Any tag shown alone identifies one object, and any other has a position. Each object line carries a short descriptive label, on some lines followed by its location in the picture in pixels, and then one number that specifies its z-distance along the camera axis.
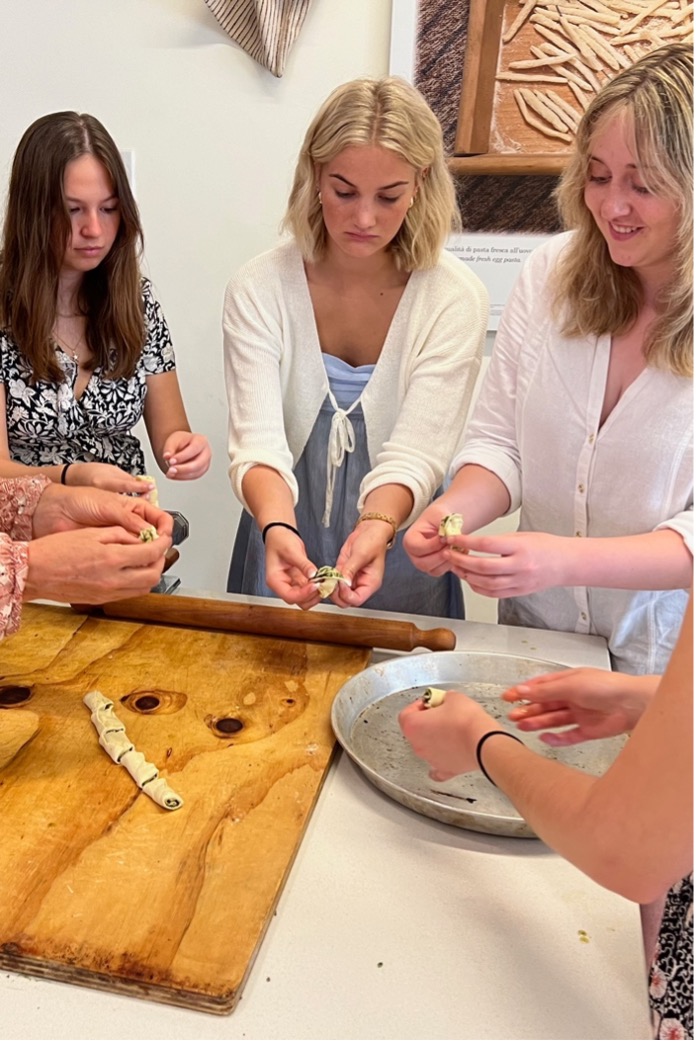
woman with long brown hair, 1.77
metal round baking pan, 1.00
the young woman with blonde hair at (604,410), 1.28
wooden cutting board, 0.81
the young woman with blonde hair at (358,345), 1.62
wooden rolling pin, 1.38
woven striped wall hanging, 2.45
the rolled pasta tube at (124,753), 1.01
